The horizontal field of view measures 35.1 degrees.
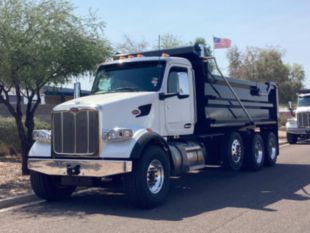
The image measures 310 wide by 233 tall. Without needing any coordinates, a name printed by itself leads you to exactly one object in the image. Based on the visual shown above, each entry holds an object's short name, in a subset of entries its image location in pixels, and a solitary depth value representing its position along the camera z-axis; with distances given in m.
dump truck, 8.55
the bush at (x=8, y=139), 16.77
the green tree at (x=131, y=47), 30.33
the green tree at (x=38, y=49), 10.89
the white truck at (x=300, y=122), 24.78
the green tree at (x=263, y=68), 39.38
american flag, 23.81
